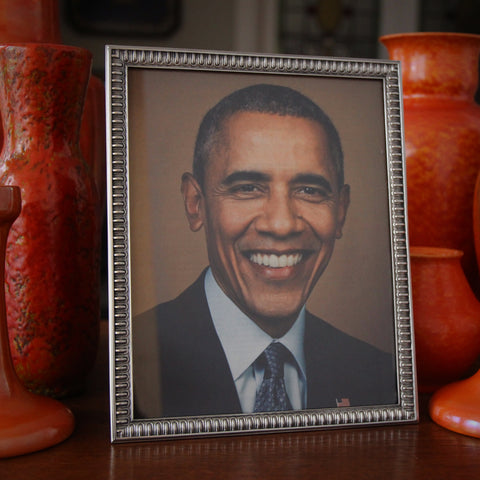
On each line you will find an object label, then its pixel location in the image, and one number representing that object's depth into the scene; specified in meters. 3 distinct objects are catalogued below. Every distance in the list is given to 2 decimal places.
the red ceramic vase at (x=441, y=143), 0.60
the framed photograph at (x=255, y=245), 0.45
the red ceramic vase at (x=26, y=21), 0.56
